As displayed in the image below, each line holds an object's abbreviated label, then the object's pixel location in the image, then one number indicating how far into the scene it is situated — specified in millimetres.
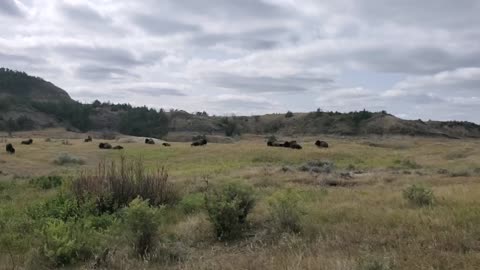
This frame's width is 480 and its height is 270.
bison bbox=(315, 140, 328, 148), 50419
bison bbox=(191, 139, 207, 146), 53197
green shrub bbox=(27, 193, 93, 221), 10273
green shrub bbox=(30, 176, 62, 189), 17984
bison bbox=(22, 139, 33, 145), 53719
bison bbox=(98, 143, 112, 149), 49303
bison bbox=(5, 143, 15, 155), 41147
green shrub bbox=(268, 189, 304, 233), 8297
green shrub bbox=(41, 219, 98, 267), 6926
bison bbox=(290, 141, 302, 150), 46500
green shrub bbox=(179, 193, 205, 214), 11250
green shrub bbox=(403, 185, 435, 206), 10836
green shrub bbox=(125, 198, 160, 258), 7176
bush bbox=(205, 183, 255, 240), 8477
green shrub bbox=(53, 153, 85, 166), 35969
